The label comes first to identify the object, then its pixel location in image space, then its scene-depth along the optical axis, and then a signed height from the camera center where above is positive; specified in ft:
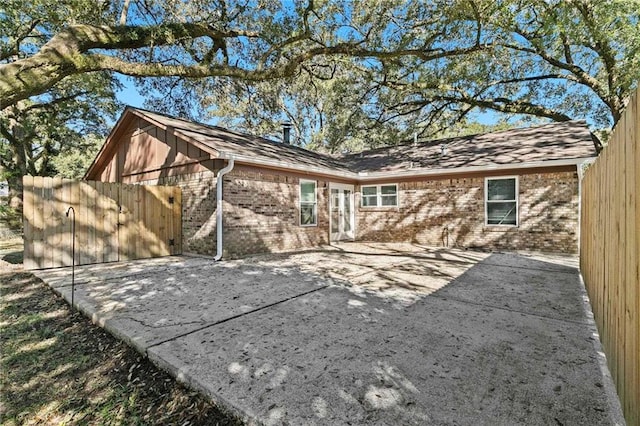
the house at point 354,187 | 26.99 +2.68
